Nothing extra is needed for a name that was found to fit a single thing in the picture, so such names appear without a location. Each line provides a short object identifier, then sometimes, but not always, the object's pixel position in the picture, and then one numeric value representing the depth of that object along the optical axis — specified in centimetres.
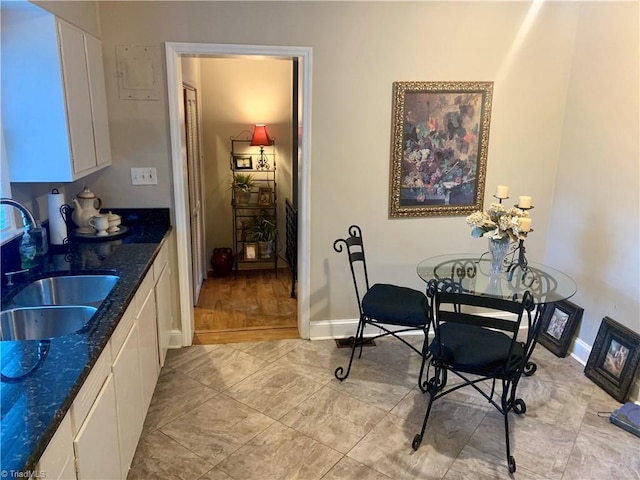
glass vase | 264
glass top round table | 255
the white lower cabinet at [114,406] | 131
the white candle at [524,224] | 254
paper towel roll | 253
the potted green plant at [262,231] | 494
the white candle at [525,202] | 272
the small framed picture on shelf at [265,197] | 495
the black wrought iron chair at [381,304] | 279
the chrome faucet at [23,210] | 195
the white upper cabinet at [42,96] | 210
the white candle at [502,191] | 288
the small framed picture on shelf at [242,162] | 491
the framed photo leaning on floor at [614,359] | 273
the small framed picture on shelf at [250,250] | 500
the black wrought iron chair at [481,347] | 213
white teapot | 278
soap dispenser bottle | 222
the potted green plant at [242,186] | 485
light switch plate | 302
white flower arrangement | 255
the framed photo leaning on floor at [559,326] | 323
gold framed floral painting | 316
